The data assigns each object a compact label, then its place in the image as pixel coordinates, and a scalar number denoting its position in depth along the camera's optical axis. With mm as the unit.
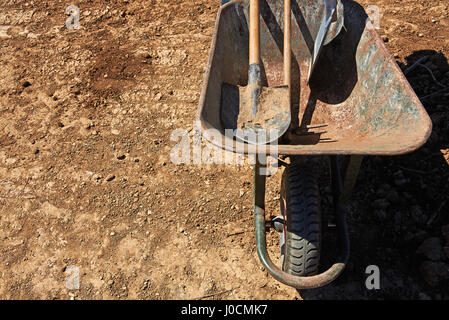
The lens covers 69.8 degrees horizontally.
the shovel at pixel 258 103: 2270
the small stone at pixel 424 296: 2277
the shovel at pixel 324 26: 2389
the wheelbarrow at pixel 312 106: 1809
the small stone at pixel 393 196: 2674
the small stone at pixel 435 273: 2283
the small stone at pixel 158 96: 3757
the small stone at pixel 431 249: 2347
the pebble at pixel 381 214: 2613
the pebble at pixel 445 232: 2419
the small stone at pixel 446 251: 2343
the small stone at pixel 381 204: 2645
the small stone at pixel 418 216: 2543
